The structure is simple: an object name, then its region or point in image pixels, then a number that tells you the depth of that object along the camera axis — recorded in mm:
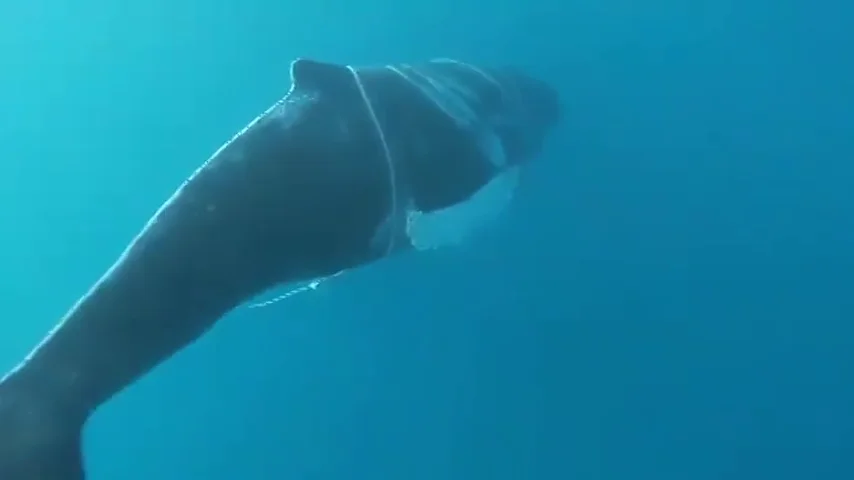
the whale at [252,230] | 2473
